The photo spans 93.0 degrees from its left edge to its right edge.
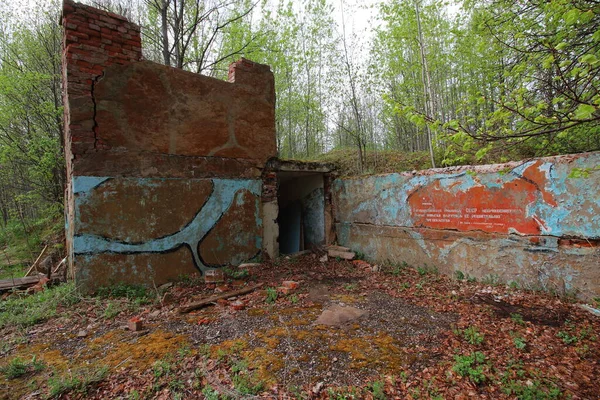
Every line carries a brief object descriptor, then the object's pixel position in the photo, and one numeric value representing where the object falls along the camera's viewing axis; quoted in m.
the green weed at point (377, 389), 2.20
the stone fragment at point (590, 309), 3.30
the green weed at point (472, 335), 2.88
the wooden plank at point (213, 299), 4.04
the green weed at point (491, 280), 4.37
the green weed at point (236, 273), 5.29
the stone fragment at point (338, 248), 6.68
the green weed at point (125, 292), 4.35
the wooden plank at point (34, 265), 6.92
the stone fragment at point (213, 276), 5.05
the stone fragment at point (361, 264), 5.95
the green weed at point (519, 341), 2.74
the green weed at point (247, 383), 2.29
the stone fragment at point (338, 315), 3.50
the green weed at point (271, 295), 4.26
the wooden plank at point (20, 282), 5.39
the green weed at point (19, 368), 2.62
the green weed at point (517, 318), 3.25
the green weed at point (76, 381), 2.33
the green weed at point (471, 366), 2.35
